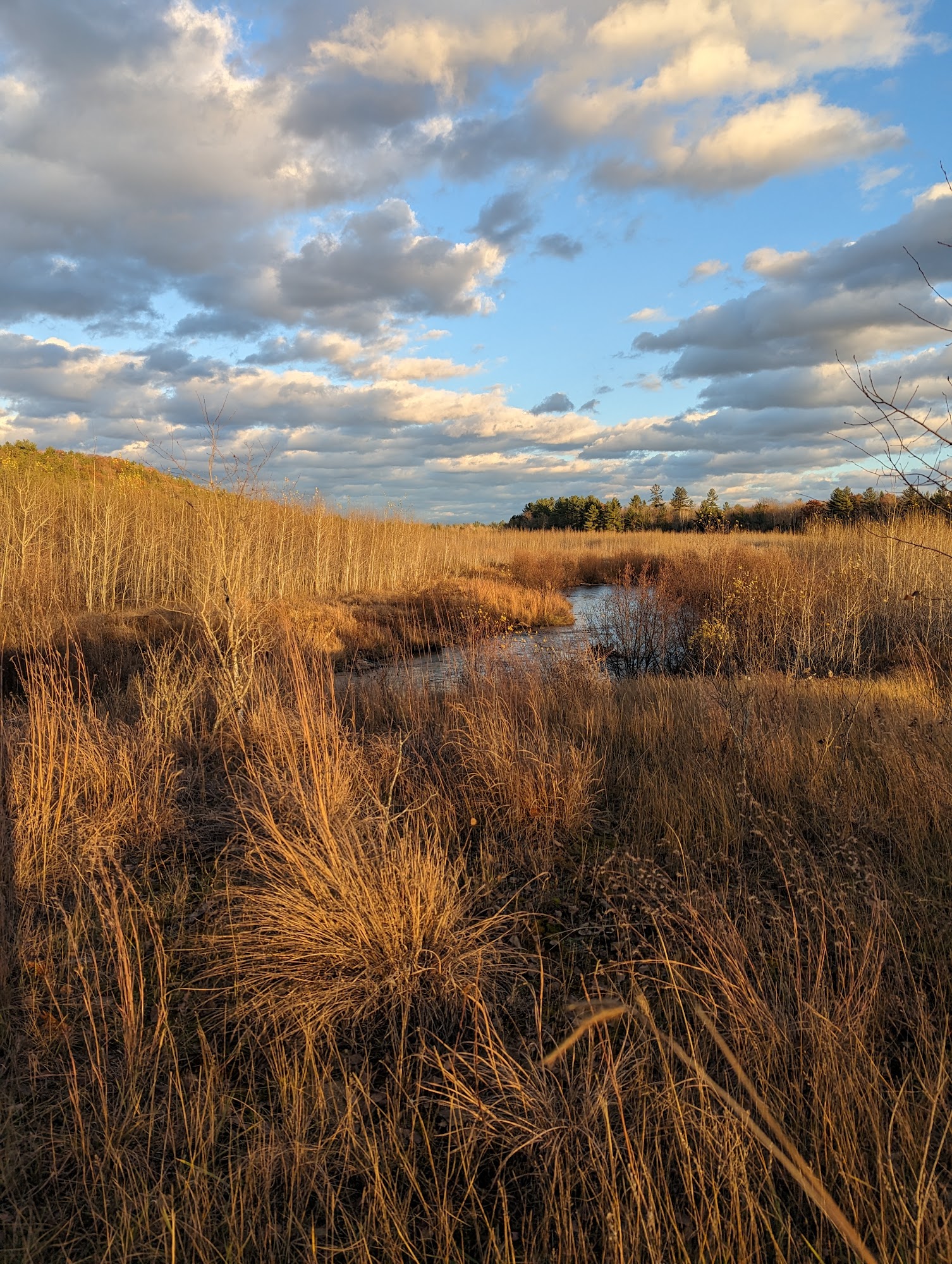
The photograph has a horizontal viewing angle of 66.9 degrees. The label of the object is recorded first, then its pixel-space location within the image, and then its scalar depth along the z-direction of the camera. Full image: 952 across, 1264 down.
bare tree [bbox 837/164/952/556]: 2.43
